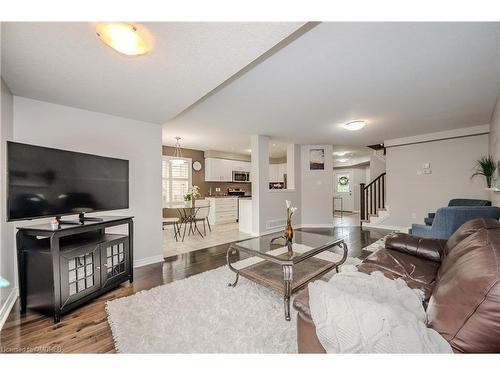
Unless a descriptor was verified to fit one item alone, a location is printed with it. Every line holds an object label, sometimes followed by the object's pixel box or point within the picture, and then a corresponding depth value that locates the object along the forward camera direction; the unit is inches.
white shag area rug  54.9
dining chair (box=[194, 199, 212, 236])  189.7
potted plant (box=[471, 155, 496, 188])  144.9
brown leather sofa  28.3
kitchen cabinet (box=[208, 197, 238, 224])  257.6
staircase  240.2
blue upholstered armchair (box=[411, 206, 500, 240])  100.8
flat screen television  64.4
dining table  185.8
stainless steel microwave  293.8
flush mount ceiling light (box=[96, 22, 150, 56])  48.6
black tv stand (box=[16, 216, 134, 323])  66.6
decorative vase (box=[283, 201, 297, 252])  89.9
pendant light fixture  247.4
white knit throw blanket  30.1
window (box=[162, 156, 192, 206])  245.1
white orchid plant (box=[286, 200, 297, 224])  95.0
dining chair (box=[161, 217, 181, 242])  167.4
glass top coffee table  69.1
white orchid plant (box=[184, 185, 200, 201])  191.8
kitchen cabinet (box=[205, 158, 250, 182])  273.4
